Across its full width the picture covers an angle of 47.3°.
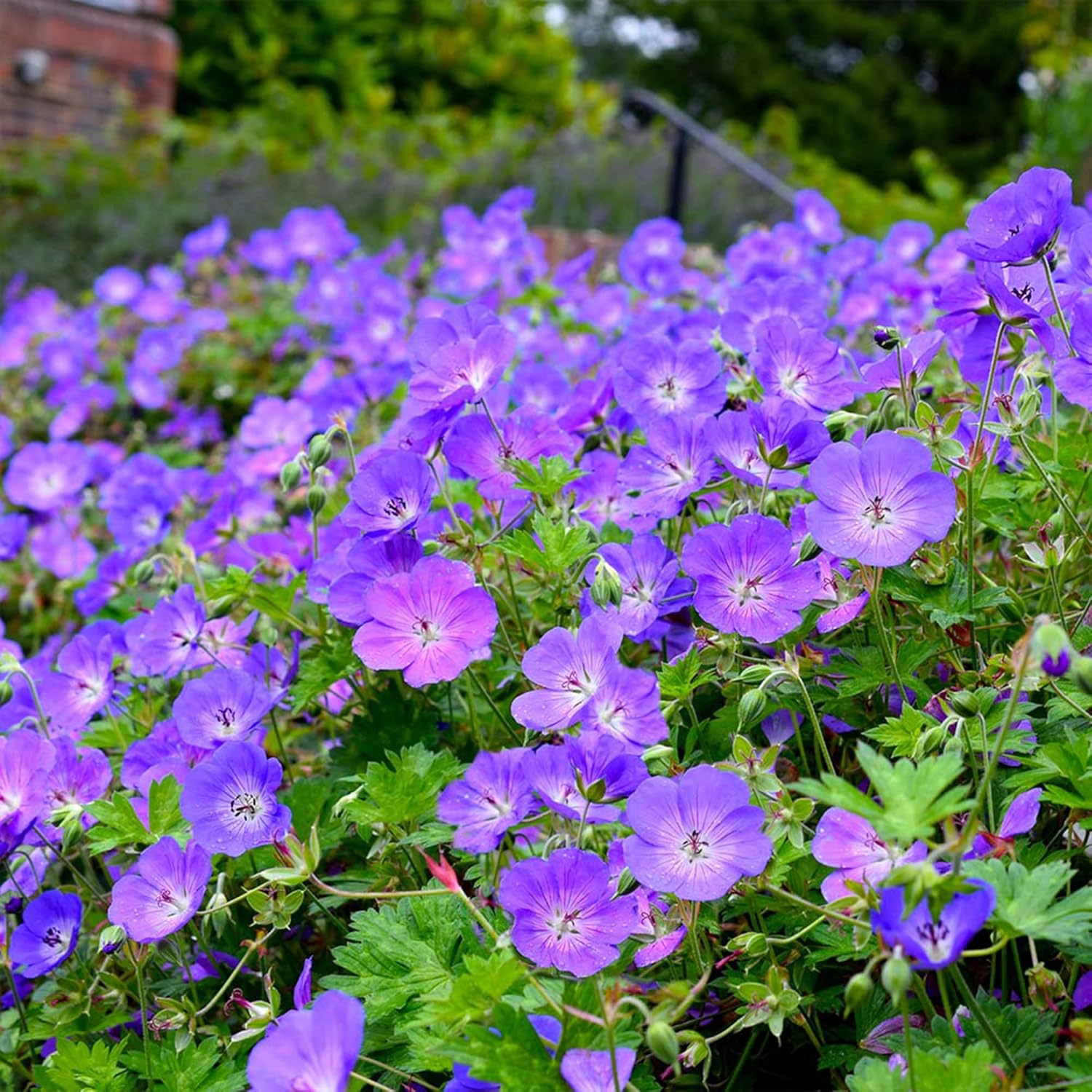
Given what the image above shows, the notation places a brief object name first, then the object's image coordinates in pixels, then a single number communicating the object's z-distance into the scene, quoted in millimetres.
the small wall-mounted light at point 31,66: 7371
